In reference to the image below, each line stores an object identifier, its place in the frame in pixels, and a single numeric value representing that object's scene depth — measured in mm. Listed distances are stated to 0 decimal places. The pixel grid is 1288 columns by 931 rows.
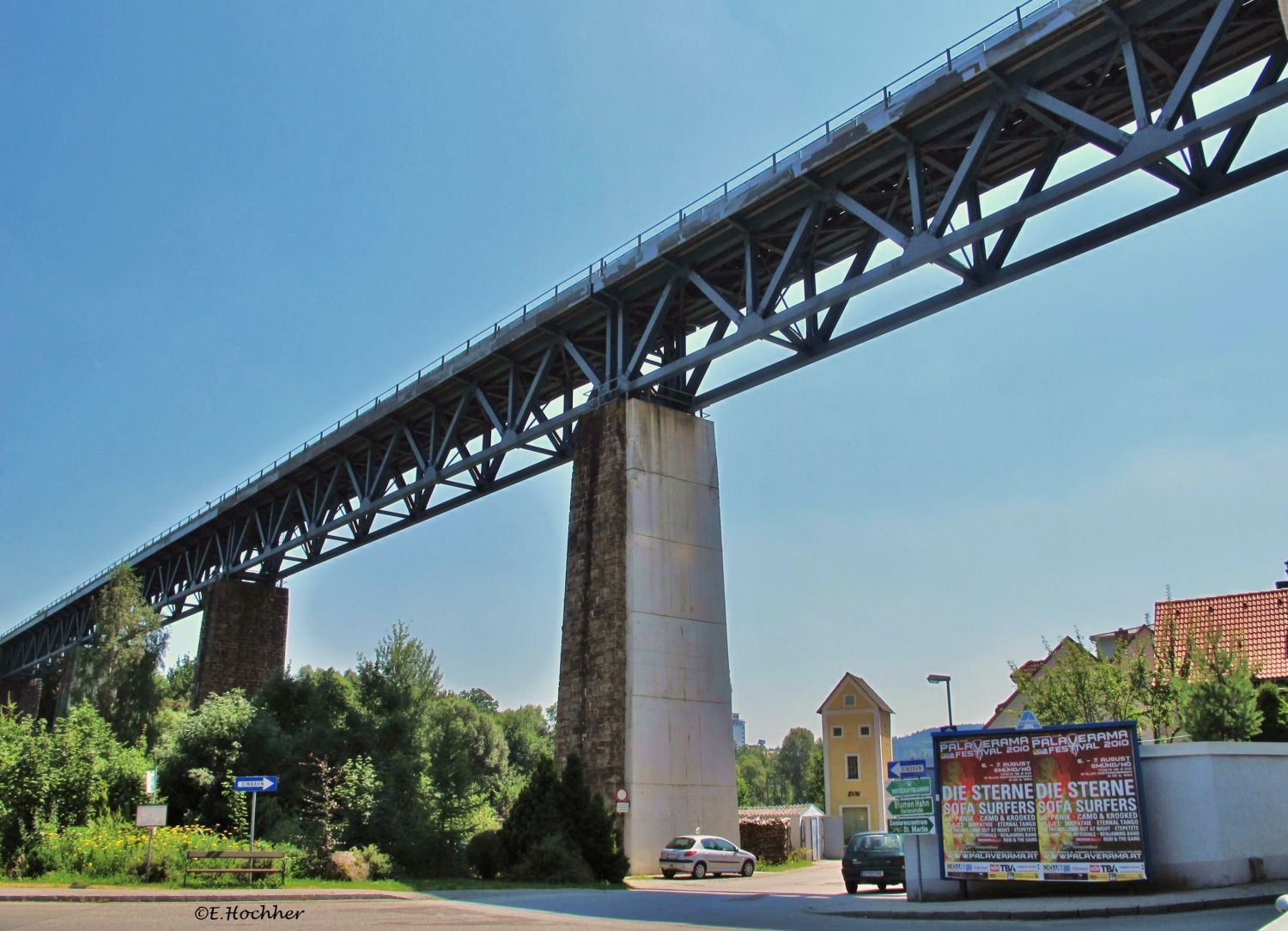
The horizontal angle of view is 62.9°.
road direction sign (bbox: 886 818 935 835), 17484
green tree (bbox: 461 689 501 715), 124019
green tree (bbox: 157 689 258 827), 28781
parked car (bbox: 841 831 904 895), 24000
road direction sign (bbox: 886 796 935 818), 17500
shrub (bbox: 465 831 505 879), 24422
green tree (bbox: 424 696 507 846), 26859
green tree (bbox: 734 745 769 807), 154500
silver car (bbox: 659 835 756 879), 24938
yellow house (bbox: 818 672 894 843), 59625
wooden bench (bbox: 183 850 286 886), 20250
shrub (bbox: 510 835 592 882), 23094
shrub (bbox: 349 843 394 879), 23297
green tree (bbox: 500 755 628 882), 23641
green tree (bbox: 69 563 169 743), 46969
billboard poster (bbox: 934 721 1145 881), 15672
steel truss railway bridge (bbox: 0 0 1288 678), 19281
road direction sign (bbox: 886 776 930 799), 17641
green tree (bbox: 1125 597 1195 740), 26312
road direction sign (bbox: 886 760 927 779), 17875
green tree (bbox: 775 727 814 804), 156125
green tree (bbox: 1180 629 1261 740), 22844
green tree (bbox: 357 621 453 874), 25250
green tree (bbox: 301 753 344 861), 24203
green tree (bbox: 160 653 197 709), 80125
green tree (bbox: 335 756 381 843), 25703
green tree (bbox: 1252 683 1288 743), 26688
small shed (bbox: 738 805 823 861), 47341
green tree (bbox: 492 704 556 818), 78638
